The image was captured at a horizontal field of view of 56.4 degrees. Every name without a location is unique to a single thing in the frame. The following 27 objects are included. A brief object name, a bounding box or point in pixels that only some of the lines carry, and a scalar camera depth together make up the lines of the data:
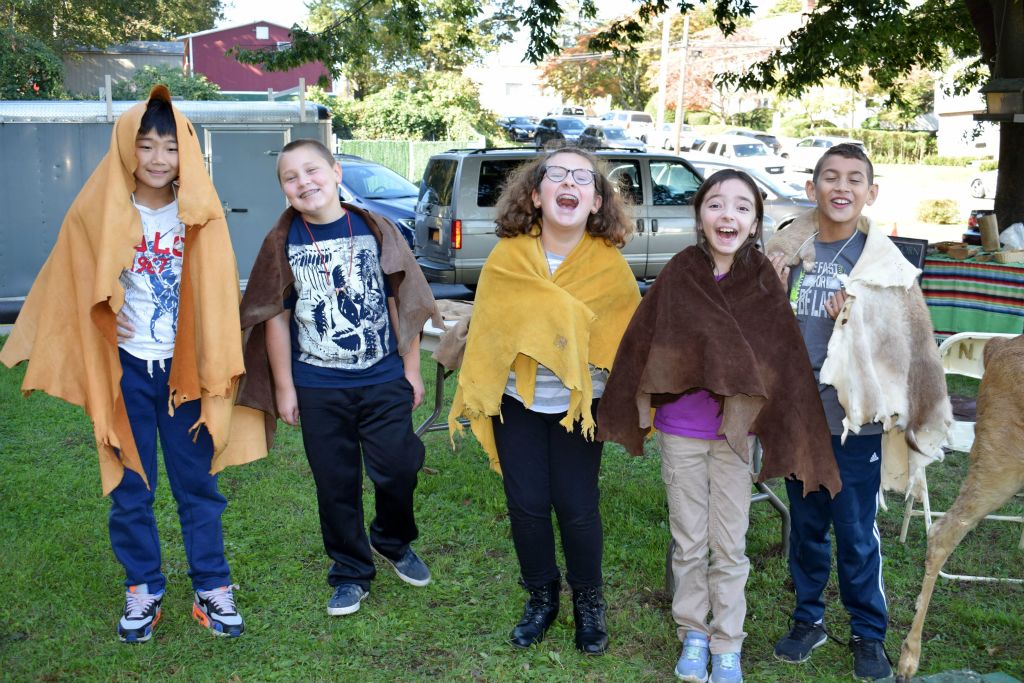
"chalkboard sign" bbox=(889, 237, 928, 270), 5.87
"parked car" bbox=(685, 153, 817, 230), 16.34
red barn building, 42.22
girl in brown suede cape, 2.96
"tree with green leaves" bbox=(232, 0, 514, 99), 11.30
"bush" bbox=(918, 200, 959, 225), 21.20
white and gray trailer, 9.87
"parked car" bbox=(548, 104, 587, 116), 50.62
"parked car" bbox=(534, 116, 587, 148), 36.77
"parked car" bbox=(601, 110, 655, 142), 40.22
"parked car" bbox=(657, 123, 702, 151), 34.91
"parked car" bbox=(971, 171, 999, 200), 23.61
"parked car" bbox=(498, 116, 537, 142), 38.62
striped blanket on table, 6.89
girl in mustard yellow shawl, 3.12
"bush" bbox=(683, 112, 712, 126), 51.72
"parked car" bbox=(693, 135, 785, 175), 29.66
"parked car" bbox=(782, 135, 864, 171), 31.62
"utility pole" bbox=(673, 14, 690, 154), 30.89
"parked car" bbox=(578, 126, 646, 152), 31.76
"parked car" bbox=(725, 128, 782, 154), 35.41
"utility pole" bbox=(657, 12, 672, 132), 34.03
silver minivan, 11.69
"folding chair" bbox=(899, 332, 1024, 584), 3.98
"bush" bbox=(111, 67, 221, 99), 26.98
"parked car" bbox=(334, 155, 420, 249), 14.18
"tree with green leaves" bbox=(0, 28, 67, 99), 25.94
